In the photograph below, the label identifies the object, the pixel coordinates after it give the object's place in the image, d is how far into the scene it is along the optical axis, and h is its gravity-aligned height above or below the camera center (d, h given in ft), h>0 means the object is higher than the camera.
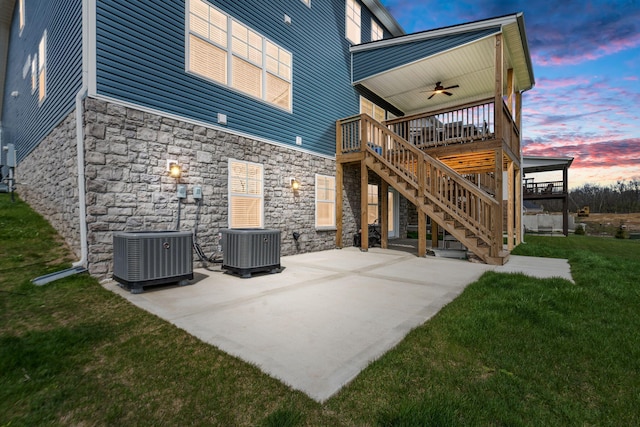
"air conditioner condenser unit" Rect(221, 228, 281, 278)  16.75 -2.11
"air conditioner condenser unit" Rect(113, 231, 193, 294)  13.41 -2.05
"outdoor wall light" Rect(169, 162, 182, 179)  18.17 +2.86
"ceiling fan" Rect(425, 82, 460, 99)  32.89 +14.23
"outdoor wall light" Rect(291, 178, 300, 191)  26.30 +2.78
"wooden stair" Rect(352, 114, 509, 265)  21.56 +1.65
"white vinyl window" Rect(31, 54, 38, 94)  25.06 +12.63
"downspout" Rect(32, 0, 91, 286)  15.03 +3.55
